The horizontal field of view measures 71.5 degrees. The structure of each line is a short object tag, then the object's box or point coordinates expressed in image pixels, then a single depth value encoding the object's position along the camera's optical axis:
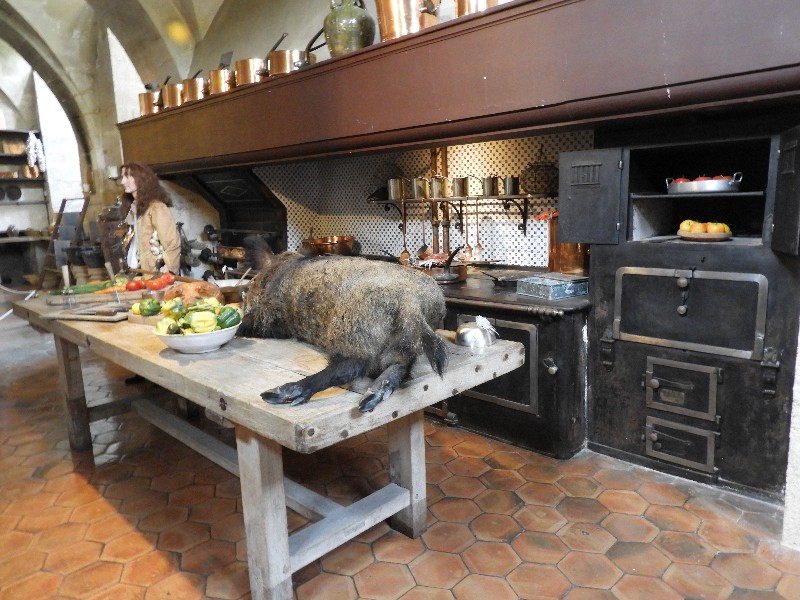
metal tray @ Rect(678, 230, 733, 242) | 2.90
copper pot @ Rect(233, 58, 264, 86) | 4.89
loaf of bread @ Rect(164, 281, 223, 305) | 3.21
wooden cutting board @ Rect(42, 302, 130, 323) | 3.19
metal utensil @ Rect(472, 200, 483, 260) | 4.63
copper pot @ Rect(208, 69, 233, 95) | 5.20
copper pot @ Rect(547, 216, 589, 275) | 3.79
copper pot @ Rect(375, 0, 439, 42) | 3.61
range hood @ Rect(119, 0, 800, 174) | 2.32
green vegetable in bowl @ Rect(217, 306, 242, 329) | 2.45
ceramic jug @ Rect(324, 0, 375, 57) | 3.96
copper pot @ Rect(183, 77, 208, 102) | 5.54
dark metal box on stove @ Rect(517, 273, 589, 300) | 3.41
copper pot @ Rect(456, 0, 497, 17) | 3.20
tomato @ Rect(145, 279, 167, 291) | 3.74
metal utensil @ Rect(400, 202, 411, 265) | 4.64
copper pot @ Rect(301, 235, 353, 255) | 3.06
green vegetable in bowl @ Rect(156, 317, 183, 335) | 2.38
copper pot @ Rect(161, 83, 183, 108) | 5.90
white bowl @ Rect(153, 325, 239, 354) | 2.34
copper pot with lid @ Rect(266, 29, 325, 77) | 4.50
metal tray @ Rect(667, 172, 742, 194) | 2.89
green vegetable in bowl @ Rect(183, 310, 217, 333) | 2.37
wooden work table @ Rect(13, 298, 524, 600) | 1.82
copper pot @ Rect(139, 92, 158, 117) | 6.34
